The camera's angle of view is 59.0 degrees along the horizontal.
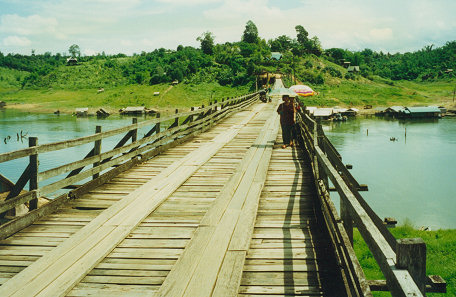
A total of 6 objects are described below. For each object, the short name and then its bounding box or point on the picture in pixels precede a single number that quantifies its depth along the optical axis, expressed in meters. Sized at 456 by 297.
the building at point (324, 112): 75.94
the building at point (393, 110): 82.66
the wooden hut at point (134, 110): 85.76
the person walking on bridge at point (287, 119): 13.18
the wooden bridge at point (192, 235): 4.09
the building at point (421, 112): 80.56
